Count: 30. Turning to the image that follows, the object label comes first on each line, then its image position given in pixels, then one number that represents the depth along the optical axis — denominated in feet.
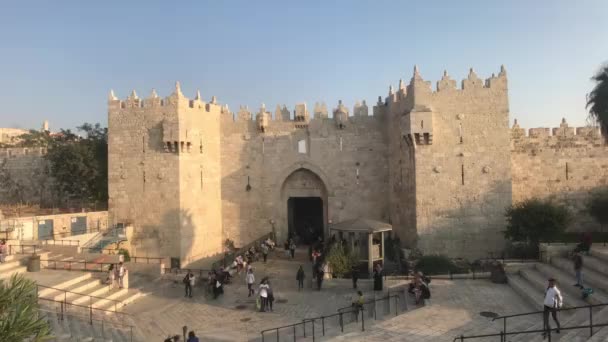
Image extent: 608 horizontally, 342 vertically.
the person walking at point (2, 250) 51.90
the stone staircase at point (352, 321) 39.06
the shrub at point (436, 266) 56.54
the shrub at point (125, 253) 70.57
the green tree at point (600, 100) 59.52
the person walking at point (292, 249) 73.97
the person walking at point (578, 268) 40.52
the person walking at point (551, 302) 31.12
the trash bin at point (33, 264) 52.37
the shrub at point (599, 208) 64.75
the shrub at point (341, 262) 56.90
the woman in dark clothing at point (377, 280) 51.60
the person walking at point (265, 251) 70.79
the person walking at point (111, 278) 53.01
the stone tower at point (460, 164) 64.54
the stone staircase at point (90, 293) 44.98
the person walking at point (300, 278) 55.52
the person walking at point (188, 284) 55.83
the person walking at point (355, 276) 53.62
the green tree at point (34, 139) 134.37
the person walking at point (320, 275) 54.29
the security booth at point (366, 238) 57.21
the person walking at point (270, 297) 48.44
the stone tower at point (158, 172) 72.59
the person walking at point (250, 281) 54.12
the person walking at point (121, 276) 53.83
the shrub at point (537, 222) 57.62
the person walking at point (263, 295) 47.91
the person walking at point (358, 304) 42.68
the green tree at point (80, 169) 84.07
